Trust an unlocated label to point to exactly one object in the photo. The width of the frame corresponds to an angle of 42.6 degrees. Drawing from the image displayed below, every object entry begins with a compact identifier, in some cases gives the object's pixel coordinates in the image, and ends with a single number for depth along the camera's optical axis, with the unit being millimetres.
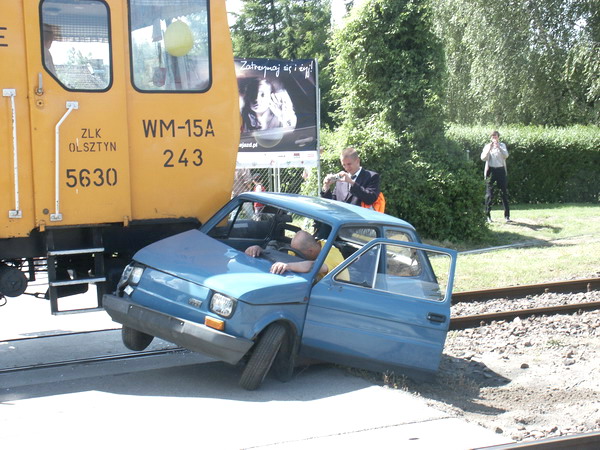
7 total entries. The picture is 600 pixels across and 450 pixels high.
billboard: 13555
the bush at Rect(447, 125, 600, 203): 21844
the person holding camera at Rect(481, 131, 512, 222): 17547
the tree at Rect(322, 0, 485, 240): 14586
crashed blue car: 6145
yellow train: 6551
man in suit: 8547
